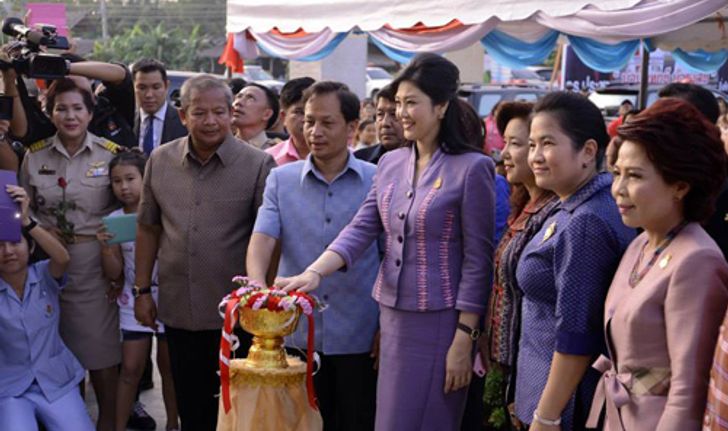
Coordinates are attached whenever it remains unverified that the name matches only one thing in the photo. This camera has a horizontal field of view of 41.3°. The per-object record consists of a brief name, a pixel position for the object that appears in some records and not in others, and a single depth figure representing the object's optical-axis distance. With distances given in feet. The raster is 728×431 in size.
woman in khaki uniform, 15.24
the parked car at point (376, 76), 83.98
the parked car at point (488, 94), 50.65
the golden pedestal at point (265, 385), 10.54
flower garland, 10.30
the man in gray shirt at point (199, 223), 13.50
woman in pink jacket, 7.33
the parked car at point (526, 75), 96.63
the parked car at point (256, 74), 89.40
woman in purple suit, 10.78
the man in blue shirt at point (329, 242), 12.32
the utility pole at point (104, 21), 116.94
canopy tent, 22.30
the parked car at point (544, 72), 99.38
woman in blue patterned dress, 8.53
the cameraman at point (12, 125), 15.47
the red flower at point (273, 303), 10.28
